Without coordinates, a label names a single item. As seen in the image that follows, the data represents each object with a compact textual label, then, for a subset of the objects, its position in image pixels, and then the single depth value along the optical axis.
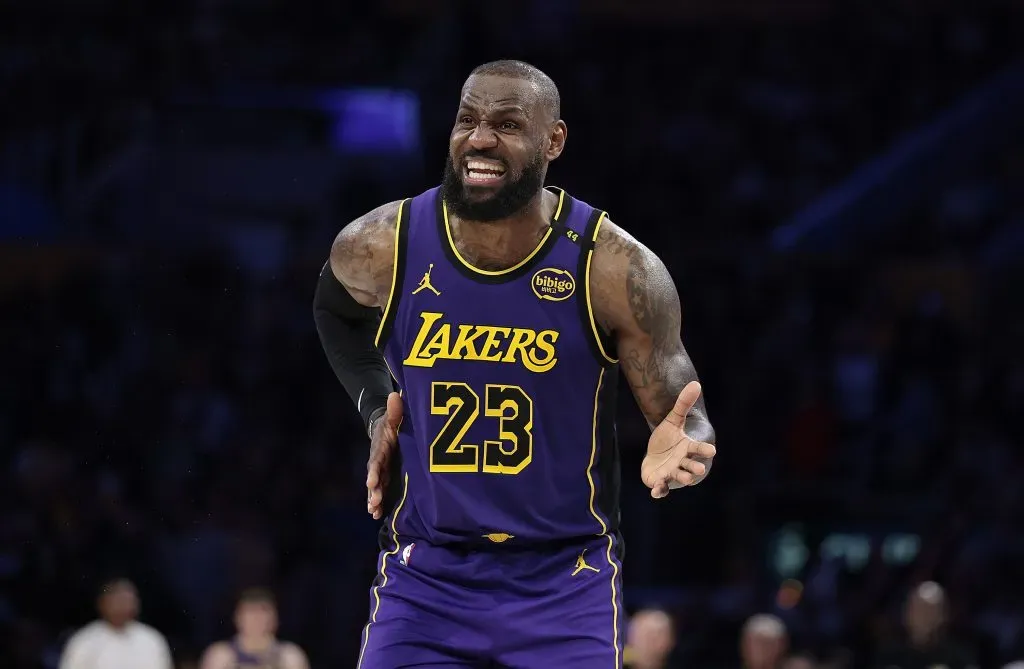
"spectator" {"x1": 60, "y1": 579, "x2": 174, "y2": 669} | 19.22
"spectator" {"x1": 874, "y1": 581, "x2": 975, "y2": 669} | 19.45
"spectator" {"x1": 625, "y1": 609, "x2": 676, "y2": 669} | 18.45
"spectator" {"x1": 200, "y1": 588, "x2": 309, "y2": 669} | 18.77
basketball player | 8.44
